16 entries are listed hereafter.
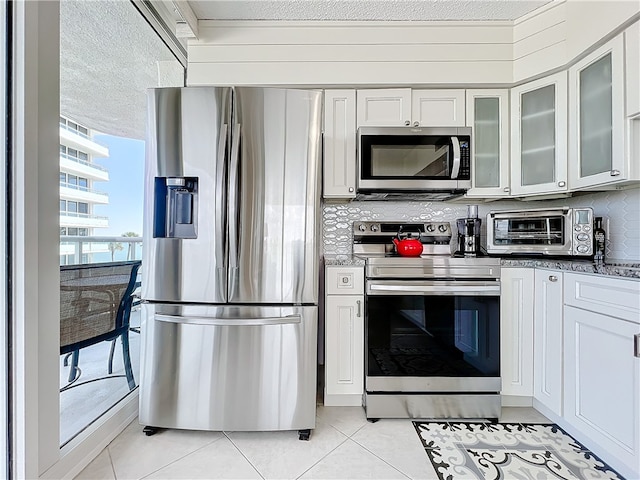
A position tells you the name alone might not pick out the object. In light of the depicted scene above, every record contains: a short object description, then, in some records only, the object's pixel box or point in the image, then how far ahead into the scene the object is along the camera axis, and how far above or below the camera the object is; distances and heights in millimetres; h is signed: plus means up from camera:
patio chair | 1436 -354
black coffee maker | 2234 +56
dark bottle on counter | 1861 -24
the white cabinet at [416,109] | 2131 +900
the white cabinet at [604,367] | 1319 -597
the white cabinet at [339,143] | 2131 +664
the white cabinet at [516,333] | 1861 -562
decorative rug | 1414 -1064
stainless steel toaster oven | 1860 +53
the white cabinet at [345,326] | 1901 -531
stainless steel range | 1820 -580
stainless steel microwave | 1994 +515
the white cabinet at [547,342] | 1705 -584
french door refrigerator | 1600 -124
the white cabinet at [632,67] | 1499 +850
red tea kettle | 2080 -56
